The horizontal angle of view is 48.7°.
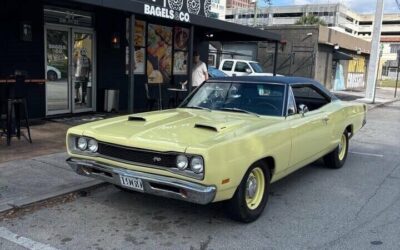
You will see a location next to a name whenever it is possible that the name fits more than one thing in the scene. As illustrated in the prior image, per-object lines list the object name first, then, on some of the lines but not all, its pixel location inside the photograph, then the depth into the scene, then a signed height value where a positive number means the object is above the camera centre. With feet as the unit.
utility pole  70.76 +2.15
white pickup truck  72.43 -0.87
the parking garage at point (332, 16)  338.75 +42.06
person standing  35.45 -0.94
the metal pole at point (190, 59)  34.45 +0.05
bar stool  25.04 -3.59
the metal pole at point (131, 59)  27.78 -0.14
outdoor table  38.55 -3.32
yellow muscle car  13.42 -2.79
